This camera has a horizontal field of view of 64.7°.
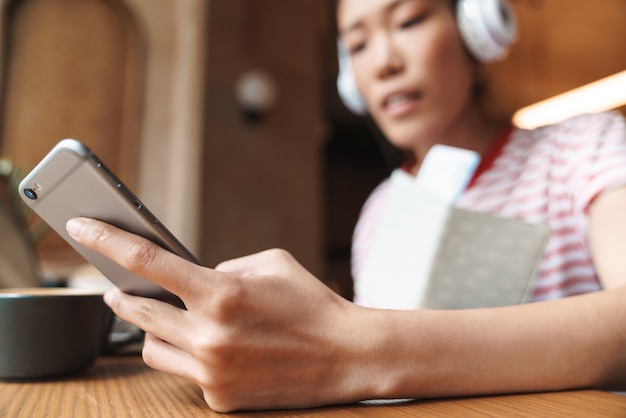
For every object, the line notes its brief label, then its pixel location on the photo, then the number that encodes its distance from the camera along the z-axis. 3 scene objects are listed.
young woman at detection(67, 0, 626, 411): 0.35
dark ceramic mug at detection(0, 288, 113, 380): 0.44
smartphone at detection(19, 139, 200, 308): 0.34
